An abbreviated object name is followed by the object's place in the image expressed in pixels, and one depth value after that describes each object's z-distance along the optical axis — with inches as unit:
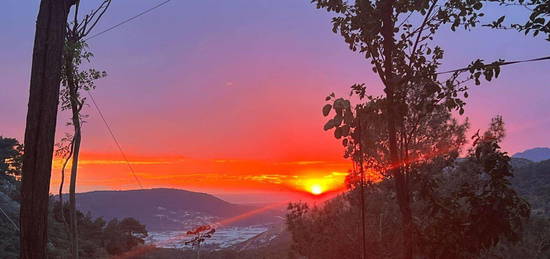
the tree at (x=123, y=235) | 1357.0
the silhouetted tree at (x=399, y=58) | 205.5
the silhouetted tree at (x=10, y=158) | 1605.6
